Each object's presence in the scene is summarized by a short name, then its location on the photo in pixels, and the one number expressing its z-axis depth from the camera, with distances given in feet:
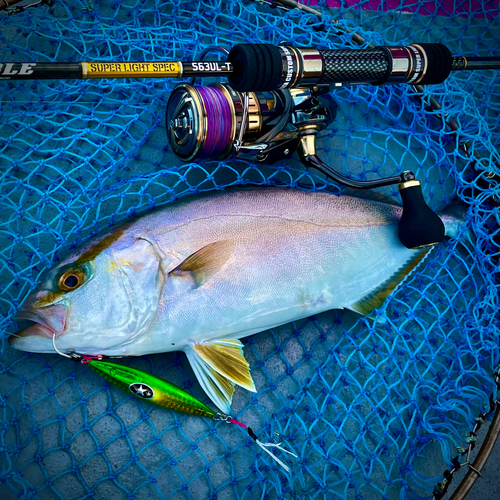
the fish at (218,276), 1.24
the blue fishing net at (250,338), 1.40
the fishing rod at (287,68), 1.17
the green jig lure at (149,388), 1.32
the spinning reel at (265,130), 1.28
